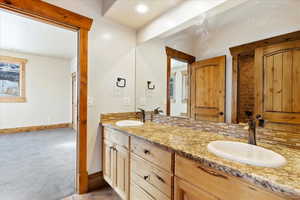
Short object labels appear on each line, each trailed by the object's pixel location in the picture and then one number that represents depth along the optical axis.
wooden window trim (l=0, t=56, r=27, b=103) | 4.82
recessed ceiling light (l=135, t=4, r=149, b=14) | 1.84
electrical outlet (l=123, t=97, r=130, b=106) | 2.35
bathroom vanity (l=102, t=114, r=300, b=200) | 0.69
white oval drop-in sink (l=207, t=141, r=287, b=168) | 0.78
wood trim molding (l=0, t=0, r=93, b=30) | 1.53
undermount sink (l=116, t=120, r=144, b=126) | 1.98
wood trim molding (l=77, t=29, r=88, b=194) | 1.91
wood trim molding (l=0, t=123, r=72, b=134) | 4.79
